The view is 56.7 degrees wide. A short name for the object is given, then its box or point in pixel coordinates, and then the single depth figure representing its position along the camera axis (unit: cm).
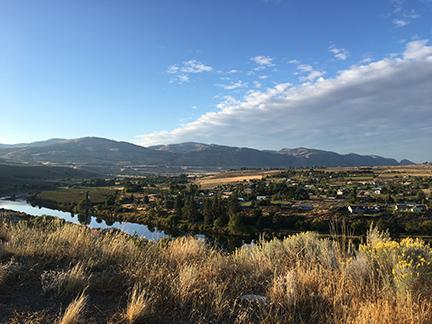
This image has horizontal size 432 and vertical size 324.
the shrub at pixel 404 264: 490
